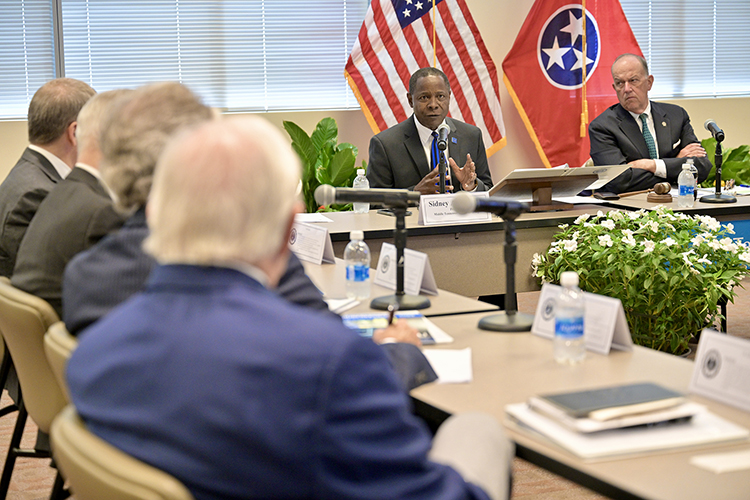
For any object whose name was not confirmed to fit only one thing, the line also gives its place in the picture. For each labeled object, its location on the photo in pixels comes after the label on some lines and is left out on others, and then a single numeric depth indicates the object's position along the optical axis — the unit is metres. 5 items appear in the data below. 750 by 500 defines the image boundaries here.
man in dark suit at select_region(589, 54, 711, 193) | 5.19
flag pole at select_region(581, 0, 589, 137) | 6.82
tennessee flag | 6.85
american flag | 6.54
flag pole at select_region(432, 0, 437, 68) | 6.64
